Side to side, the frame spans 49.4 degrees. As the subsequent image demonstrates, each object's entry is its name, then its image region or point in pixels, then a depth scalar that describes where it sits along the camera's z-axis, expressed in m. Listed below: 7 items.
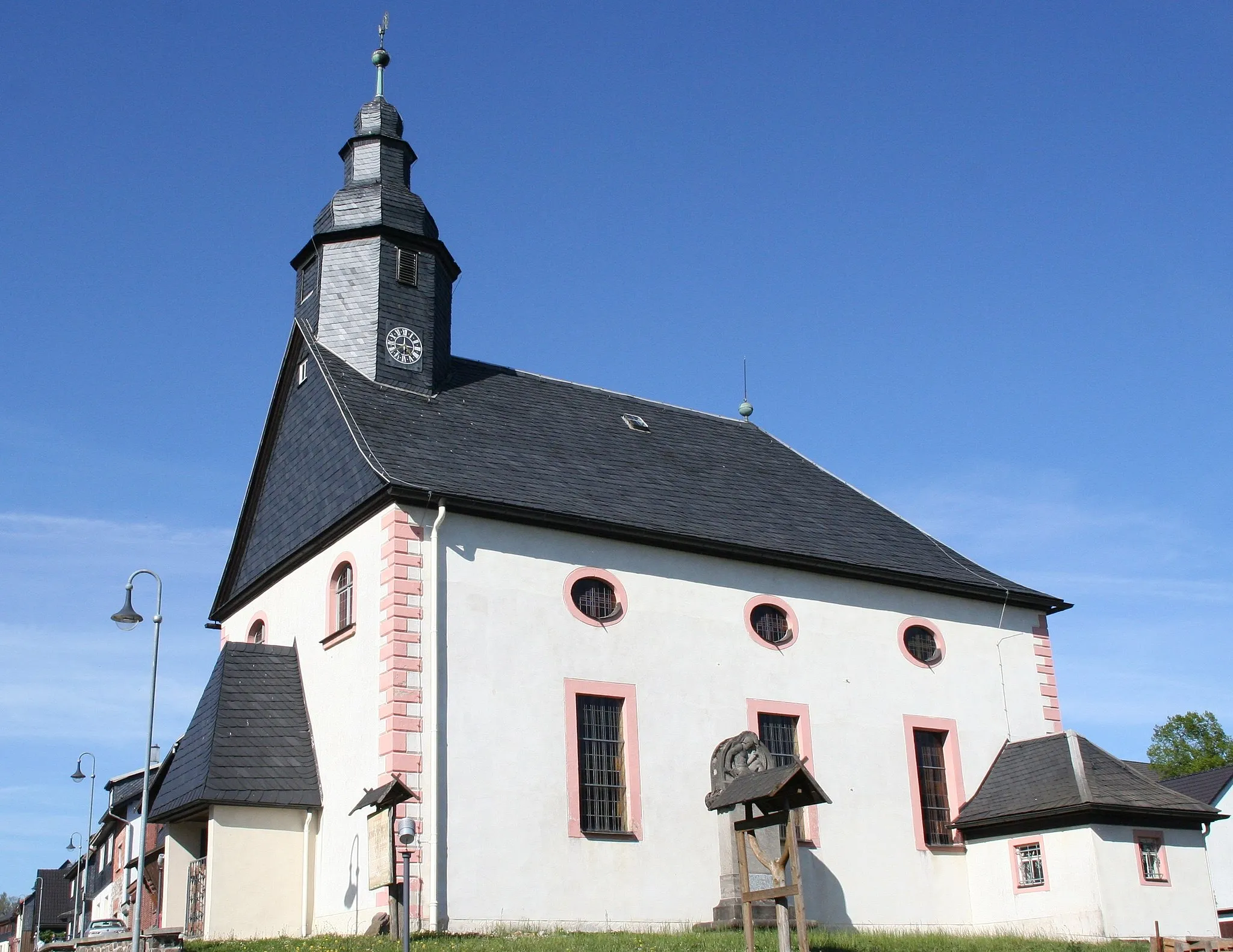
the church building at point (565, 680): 20.06
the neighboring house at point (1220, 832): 42.66
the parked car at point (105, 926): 25.33
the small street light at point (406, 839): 15.89
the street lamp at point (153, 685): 17.00
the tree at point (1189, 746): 61.12
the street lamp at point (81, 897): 36.61
